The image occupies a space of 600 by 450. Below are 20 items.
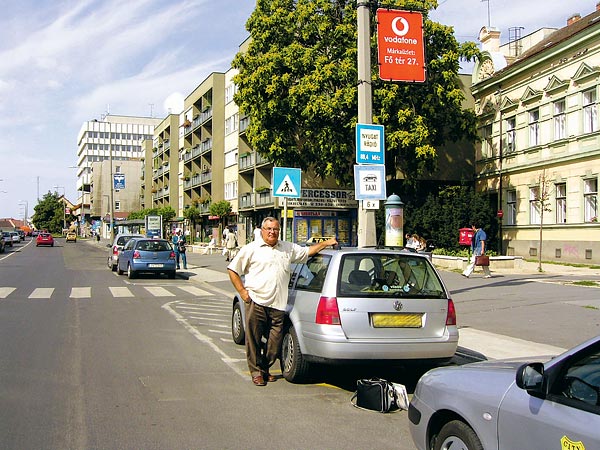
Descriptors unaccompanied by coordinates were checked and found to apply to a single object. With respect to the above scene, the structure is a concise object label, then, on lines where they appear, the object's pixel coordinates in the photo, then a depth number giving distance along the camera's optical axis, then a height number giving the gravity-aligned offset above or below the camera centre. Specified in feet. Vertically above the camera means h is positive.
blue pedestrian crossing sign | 43.75 +3.30
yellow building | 81.61 +13.53
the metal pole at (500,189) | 101.45 +6.53
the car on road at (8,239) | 207.27 -3.53
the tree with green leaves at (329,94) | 93.45 +21.38
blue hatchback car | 71.77 -3.51
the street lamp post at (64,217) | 455.38 +9.01
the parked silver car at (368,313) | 20.63 -3.01
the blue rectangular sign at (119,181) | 163.22 +12.83
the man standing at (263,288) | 21.83 -2.19
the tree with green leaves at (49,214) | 449.89 +10.99
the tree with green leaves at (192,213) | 193.16 +4.83
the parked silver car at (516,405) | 9.33 -3.11
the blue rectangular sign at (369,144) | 35.26 +4.94
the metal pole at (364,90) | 35.63 +8.35
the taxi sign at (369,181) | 34.68 +2.67
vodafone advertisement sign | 34.17 +10.38
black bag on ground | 19.12 -5.41
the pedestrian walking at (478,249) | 62.99 -2.34
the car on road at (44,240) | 216.54 -4.04
